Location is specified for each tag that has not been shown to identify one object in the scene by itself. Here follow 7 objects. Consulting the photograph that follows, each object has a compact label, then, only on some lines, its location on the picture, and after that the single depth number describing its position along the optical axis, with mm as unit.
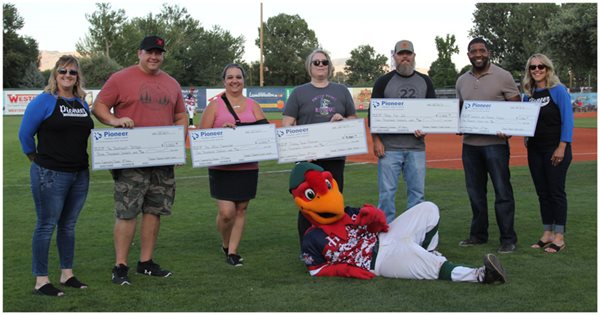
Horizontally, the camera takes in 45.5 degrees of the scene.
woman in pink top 6539
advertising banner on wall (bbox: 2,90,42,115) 49000
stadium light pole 52969
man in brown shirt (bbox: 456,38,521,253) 6988
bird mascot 5754
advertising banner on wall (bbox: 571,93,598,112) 51219
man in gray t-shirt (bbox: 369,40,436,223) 6887
